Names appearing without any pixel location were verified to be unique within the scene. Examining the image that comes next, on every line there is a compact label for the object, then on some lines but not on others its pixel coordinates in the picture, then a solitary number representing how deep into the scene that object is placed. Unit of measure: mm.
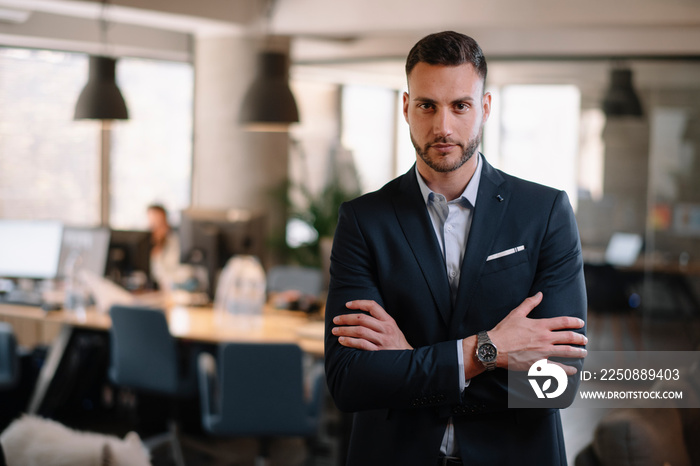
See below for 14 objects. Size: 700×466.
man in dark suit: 1607
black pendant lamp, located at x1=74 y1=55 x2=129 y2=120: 5195
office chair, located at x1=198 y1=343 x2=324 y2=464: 3441
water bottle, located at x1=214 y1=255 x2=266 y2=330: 4430
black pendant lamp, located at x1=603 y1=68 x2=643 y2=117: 7520
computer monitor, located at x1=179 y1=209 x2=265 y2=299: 5016
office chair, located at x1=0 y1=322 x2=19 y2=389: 4703
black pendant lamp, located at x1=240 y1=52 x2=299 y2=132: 4785
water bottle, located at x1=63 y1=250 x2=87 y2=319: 4828
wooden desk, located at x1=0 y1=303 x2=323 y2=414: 4082
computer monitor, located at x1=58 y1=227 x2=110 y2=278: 5180
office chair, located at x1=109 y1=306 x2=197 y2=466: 3992
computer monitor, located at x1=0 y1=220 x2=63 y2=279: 5477
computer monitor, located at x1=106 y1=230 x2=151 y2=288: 5281
